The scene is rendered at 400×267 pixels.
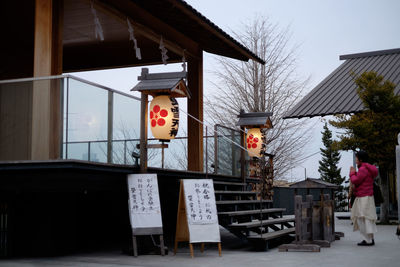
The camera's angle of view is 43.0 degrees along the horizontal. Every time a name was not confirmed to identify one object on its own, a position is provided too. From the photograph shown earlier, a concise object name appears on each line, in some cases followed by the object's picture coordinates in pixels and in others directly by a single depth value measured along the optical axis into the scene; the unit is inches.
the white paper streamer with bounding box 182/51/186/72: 528.4
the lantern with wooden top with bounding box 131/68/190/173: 353.7
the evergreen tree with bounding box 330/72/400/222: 601.3
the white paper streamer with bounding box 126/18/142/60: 436.2
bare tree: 1011.3
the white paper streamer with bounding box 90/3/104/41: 391.9
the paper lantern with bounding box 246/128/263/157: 553.0
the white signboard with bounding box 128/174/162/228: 333.4
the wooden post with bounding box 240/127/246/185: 514.3
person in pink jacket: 379.6
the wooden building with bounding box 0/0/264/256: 310.8
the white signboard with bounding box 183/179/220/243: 336.2
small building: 856.9
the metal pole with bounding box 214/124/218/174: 486.3
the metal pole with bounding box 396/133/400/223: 270.6
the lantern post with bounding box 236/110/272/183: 544.1
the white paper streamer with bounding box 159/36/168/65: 493.4
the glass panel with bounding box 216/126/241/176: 503.2
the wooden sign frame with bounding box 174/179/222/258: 348.2
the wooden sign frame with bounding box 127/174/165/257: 327.3
